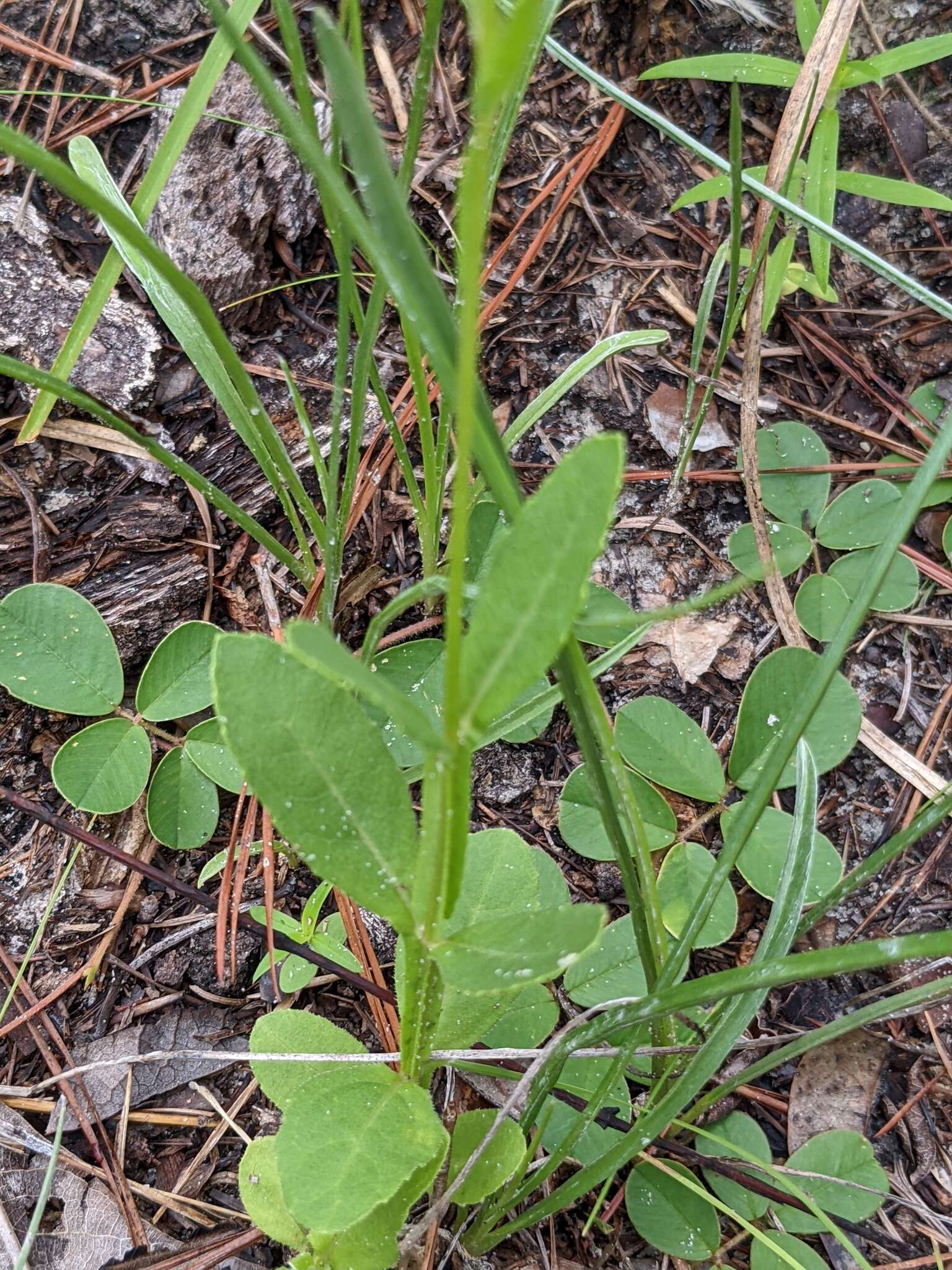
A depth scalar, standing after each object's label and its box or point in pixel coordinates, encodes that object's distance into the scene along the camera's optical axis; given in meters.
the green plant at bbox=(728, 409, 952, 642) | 0.27
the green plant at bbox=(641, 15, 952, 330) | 0.26
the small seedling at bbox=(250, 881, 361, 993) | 0.23
